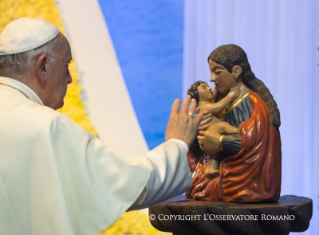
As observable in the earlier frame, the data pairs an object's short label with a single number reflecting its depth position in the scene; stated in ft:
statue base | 6.51
